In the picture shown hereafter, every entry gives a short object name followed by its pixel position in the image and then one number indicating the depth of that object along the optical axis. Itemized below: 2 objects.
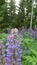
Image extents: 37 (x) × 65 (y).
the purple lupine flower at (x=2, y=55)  1.19
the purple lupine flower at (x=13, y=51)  1.09
